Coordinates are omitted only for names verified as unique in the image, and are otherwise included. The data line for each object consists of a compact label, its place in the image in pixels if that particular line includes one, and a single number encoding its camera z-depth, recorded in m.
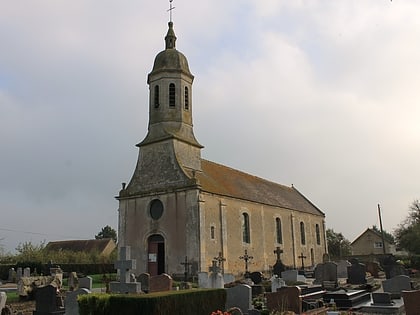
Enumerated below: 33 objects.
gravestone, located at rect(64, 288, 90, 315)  9.38
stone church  23.03
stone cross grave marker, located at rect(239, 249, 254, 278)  24.94
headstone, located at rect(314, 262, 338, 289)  18.48
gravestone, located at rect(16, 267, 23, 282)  25.80
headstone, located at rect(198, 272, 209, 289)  16.36
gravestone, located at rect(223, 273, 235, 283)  18.03
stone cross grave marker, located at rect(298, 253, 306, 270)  30.13
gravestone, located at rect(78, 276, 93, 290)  14.13
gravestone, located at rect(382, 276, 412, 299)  14.70
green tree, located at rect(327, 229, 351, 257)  58.36
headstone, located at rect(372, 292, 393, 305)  11.74
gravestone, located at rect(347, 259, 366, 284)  19.86
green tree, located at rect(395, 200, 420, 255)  39.45
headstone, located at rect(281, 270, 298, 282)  19.55
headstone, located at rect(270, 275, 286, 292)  15.26
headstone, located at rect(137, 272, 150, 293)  15.27
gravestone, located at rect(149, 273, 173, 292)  13.29
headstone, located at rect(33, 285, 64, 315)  10.49
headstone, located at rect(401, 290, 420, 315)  9.77
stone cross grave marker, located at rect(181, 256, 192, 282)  21.43
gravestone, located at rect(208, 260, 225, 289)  15.34
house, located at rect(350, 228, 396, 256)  58.41
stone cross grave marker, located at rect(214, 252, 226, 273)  22.72
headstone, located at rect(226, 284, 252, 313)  10.51
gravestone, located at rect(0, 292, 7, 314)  9.28
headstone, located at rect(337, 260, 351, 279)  23.25
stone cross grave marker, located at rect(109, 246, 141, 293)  12.30
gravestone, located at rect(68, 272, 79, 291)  16.50
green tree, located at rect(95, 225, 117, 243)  78.59
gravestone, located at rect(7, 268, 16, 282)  27.91
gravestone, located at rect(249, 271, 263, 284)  18.62
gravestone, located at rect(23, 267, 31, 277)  24.11
